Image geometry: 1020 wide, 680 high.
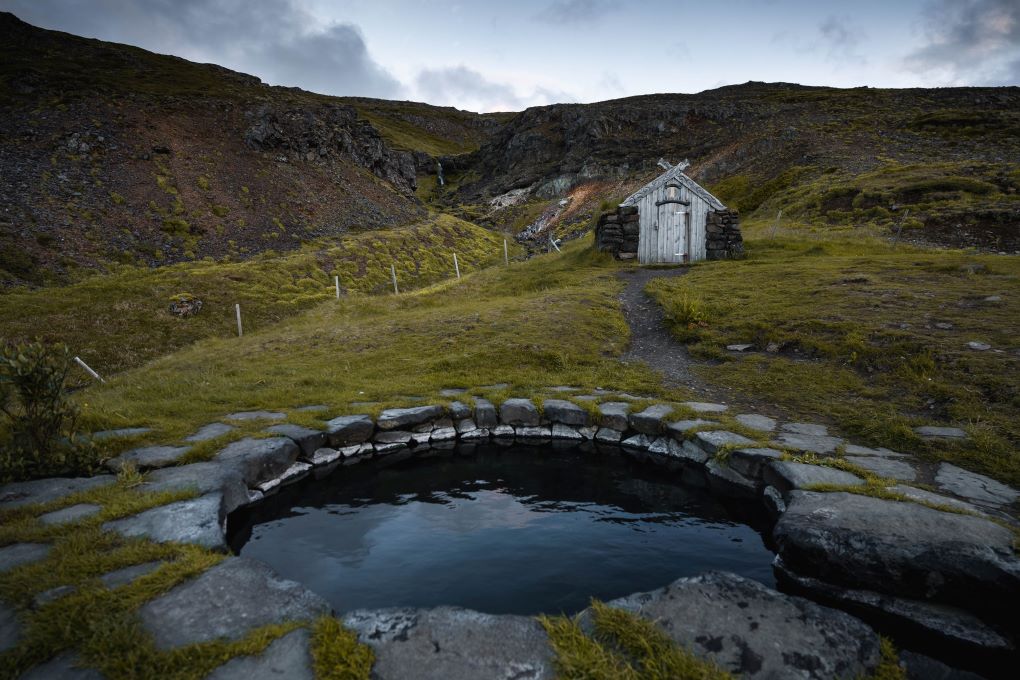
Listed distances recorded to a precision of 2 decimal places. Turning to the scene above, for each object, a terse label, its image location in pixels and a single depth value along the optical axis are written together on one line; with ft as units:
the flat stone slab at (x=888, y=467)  18.69
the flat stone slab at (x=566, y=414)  29.09
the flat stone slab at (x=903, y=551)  12.95
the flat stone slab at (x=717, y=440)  23.09
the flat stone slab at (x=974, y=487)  16.81
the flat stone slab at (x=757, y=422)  24.75
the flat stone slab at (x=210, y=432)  23.62
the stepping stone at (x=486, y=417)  29.81
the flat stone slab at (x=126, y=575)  12.36
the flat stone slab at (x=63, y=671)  9.70
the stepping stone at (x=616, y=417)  28.19
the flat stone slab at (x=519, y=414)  29.68
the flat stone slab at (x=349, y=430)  26.50
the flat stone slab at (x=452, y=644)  10.56
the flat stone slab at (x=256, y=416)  27.00
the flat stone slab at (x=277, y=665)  9.96
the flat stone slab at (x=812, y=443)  21.58
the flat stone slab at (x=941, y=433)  21.85
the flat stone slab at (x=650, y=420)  27.14
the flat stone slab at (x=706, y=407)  27.91
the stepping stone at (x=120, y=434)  22.34
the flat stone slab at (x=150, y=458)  20.31
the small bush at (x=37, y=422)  18.90
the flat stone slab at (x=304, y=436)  24.94
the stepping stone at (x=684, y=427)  25.44
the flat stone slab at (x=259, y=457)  21.65
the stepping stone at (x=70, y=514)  15.29
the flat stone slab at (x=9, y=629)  10.33
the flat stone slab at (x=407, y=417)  28.17
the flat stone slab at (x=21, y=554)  13.00
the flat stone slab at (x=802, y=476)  18.15
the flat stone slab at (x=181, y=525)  15.02
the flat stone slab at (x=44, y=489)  17.04
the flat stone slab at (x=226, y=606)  11.06
